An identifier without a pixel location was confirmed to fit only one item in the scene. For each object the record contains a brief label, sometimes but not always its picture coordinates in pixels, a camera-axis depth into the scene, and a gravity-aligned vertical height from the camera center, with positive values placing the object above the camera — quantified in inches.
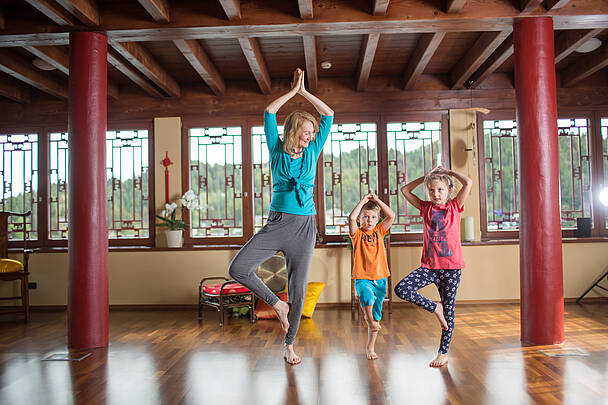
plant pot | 237.3 -8.2
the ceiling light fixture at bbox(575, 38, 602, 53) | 194.2 +66.1
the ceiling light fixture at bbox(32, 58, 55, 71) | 203.9 +66.9
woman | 123.0 +1.2
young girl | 128.2 -10.9
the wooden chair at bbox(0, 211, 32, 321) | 213.8 -19.2
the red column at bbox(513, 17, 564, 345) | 154.9 +7.6
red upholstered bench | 200.2 -32.1
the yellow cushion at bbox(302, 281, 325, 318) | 208.5 -34.6
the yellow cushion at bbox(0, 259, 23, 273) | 213.4 -17.7
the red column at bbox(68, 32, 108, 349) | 159.2 +7.1
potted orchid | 237.5 +0.5
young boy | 136.7 -12.9
